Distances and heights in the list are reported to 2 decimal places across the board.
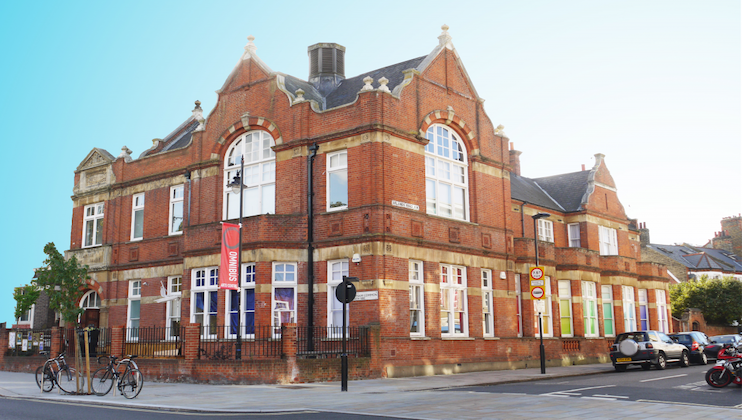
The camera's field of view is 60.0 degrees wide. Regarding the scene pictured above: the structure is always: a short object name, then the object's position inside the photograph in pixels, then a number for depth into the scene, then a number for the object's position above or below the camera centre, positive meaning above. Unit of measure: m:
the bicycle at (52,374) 17.08 -1.37
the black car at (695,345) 28.42 -1.28
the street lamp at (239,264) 20.06 +1.87
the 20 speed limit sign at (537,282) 23.19 +1.28
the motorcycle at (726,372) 15.62 -1.37
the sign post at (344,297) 16.39 +0.58
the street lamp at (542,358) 22.73 -1.43
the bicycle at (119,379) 15.33 -1.38
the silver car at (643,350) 25.09 -1.32
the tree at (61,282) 28.06 +1.78
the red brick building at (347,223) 22.33 +3.78
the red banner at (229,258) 21.11 +2.08
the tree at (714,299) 50.78 +1.30
